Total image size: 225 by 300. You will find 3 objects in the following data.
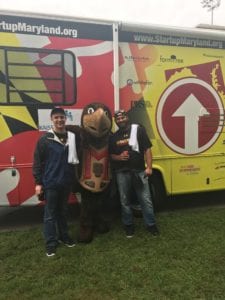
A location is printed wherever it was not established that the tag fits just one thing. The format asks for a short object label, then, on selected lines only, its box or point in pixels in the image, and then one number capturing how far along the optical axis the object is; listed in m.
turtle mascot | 2.93
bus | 3.08
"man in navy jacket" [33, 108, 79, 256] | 2.72
